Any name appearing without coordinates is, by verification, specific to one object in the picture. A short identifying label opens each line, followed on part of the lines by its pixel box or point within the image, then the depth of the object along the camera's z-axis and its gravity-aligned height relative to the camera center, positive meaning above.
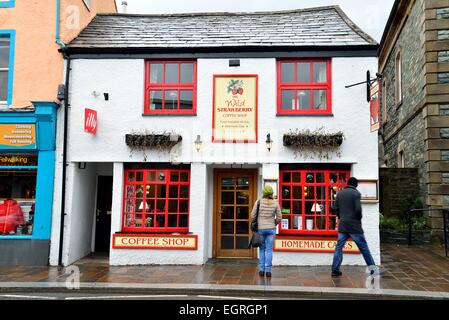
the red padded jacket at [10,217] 9.78 -0.65
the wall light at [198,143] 9.60 +1.21
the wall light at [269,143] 9.44 +1.22
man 7.93 -0.58
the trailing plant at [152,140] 9.55 +1.27
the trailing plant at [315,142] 9.28 +1.22
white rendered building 9.43 +1.36
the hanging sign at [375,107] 8.81 +1.97
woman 8.09 -0.58
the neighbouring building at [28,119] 9.53 +1.77
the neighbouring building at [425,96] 12.22 +3.37
